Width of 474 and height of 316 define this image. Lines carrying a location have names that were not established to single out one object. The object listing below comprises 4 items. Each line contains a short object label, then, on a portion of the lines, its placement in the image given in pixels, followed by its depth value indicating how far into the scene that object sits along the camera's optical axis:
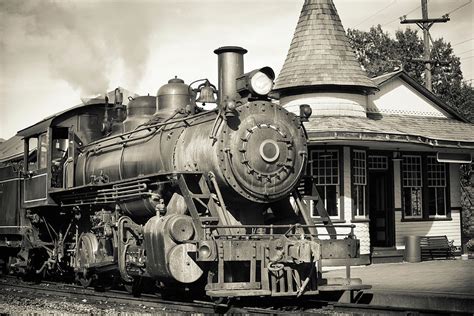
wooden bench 18.12
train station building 16.62
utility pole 27.55
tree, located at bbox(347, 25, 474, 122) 44.09
